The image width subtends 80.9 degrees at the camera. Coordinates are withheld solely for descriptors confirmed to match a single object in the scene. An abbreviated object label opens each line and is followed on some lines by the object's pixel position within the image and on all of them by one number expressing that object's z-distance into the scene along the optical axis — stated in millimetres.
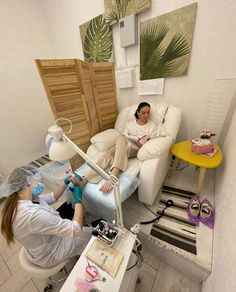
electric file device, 738
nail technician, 664
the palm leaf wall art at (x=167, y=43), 1372
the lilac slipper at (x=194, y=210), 1237
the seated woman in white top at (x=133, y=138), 1316
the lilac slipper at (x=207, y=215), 1190
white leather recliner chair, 1232
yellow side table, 1248
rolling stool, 743
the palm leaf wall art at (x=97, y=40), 1804
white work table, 609
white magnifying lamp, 608
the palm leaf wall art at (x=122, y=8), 1469
